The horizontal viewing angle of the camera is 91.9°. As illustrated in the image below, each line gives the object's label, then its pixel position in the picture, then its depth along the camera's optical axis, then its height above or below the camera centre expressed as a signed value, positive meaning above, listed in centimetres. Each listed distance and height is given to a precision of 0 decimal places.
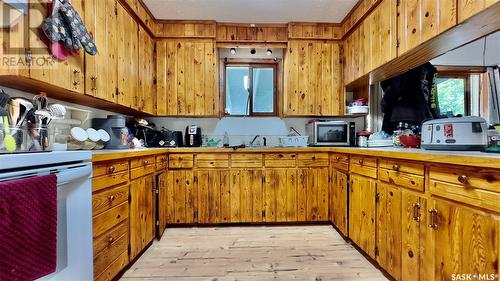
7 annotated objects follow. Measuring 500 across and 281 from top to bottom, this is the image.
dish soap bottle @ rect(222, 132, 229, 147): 338 -2
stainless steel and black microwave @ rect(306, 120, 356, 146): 318 +6
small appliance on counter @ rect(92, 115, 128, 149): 217 +11
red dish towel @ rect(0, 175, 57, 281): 70 -28
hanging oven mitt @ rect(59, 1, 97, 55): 148 +71
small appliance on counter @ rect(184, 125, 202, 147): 321 +3
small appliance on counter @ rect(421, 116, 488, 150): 135 +2
